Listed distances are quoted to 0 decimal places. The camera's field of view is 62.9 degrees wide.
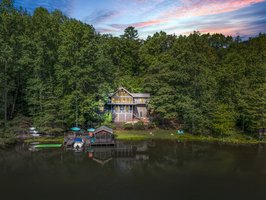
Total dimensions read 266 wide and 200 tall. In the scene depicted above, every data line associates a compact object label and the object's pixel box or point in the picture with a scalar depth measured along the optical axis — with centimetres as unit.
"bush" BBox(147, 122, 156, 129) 3899
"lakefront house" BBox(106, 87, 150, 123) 4259
